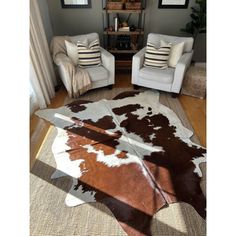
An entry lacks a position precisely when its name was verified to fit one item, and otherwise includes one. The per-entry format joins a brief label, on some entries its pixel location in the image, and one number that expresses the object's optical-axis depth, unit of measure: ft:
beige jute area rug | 4.58
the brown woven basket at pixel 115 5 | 9.70
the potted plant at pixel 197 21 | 9.92
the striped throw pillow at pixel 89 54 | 9.13
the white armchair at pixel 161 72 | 8.63
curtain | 7.54
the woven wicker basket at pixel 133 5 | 9.72
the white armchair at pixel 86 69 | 8.73
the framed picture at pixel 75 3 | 10.50
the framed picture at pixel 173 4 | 10.67
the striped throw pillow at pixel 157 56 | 8.99
